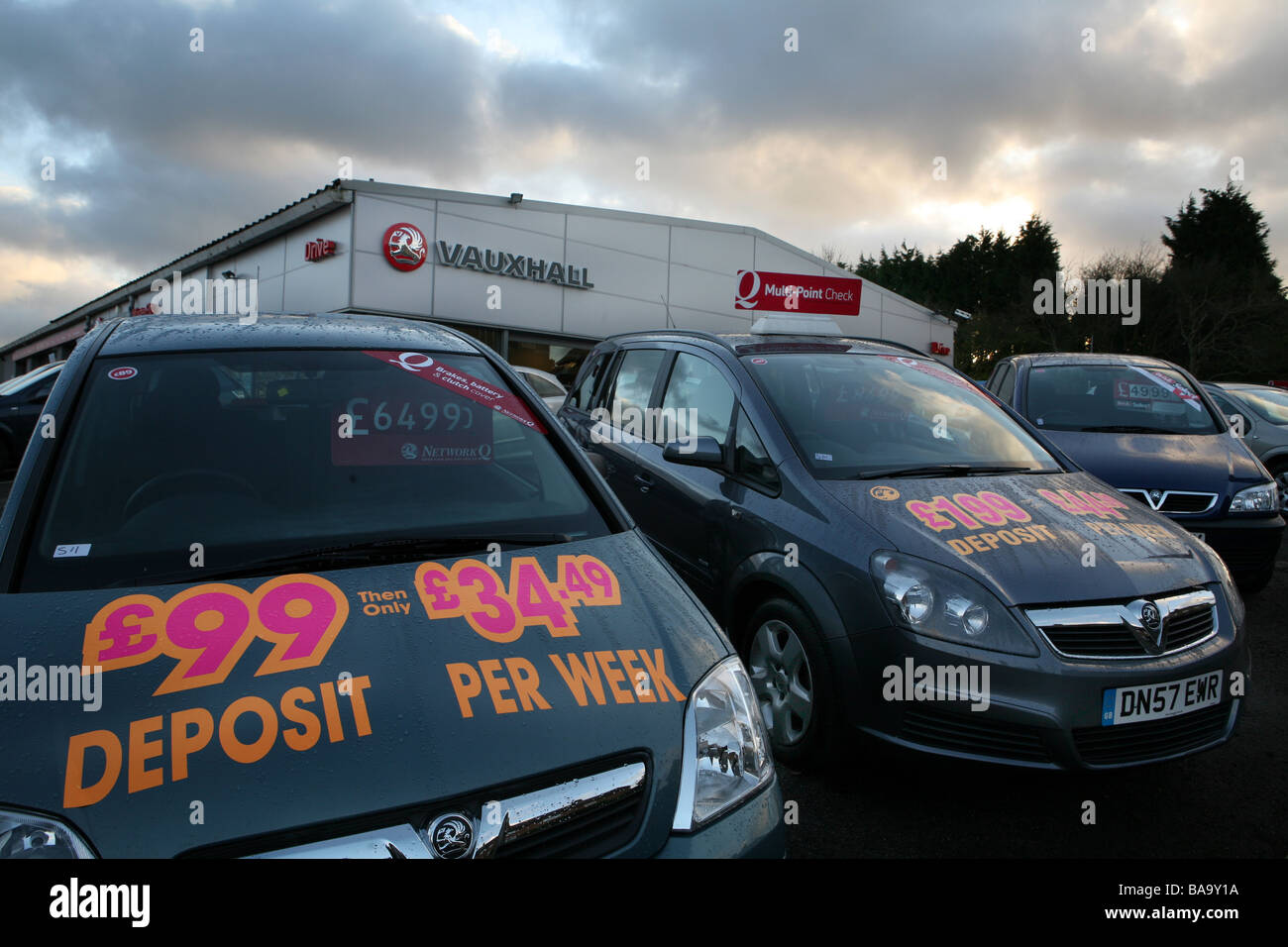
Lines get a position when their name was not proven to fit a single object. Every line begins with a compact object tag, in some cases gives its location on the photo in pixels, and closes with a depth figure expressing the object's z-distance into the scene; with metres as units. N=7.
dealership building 19.17
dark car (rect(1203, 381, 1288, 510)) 8.48
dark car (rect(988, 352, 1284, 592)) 4.86
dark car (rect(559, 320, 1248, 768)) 2.56
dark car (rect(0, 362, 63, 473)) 9.48
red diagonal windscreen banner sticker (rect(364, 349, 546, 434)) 2.56
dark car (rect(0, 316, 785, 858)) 1.32
